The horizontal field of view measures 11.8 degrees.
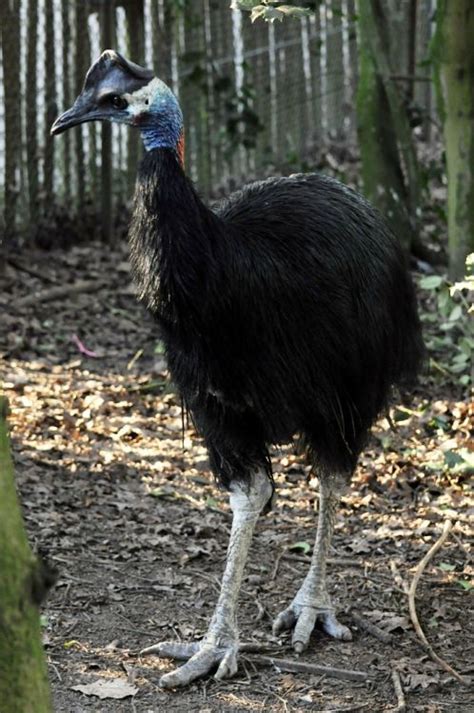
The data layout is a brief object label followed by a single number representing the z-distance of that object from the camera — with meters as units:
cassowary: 6.97
